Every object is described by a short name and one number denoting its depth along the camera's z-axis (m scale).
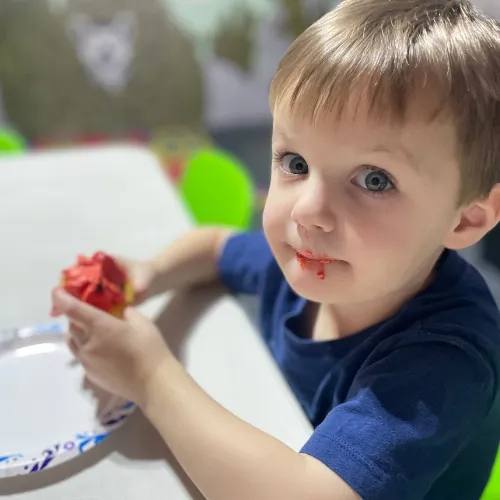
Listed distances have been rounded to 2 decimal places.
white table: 0.44
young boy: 0.39
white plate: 0.45
